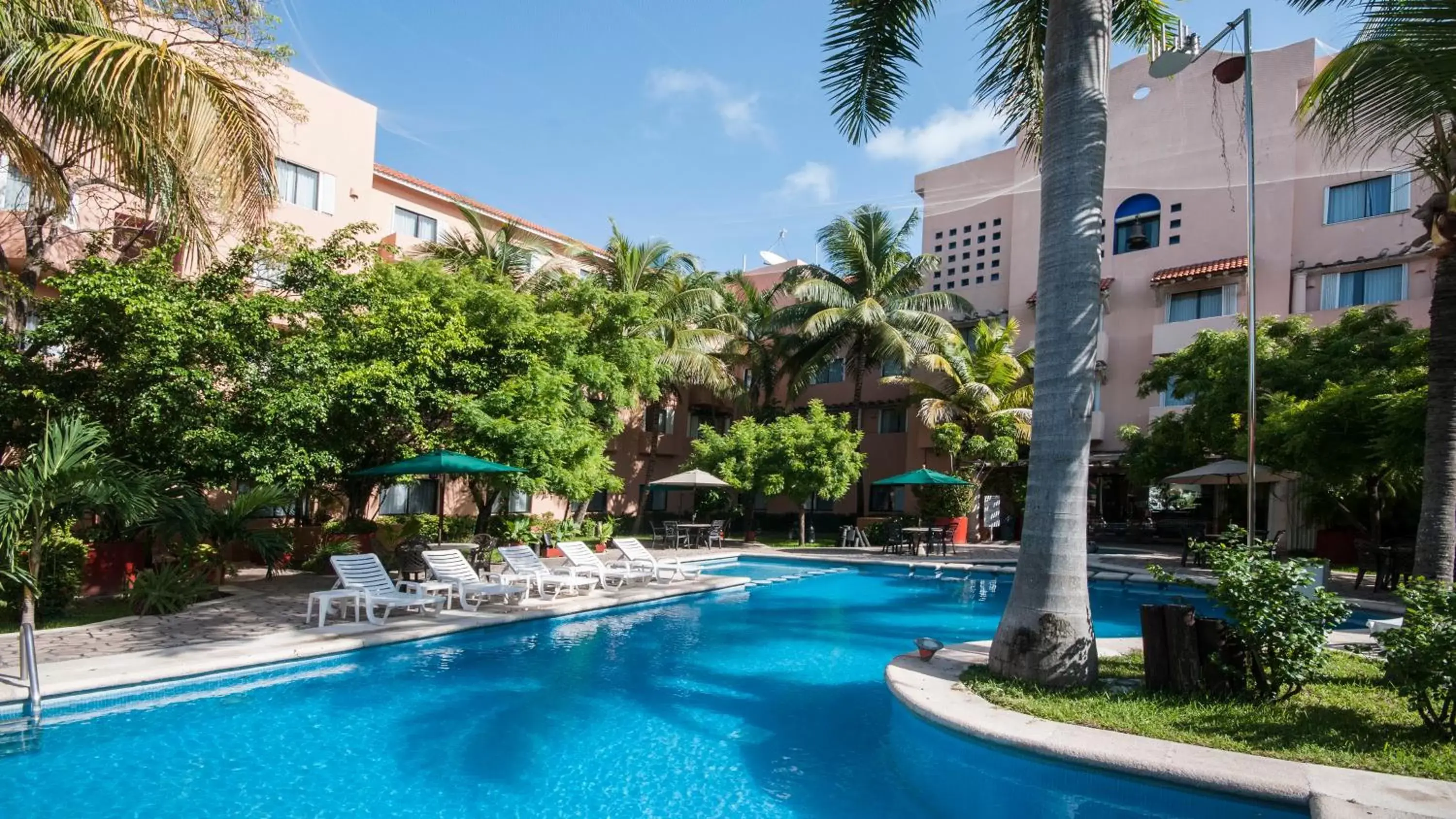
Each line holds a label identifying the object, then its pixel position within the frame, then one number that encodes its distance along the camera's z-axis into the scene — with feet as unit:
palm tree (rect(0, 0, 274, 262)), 21.27
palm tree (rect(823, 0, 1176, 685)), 25.03
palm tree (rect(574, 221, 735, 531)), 87.40
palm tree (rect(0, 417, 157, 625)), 26.48
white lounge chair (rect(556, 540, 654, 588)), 50.24
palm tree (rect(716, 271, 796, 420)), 98.84
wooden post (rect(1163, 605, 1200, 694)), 24.03
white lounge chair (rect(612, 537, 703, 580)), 54.34
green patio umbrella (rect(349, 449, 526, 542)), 45.11
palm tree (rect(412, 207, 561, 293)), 77.15
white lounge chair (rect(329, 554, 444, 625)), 36.76
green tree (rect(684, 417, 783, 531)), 81.30
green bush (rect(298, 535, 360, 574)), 49.83
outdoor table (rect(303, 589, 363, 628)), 34.65
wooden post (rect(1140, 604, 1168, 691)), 24.50
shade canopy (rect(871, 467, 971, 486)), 78.33
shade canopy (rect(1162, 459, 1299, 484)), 64.42
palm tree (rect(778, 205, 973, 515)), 93.91
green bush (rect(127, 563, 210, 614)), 35.50
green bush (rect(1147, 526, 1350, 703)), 22.47
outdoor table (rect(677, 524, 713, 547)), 83.30
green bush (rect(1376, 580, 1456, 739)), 19.39
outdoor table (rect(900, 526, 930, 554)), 77.00
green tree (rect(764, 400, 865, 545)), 80.07
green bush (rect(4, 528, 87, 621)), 33.77
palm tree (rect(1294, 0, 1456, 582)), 20.72
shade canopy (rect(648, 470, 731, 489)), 77.97
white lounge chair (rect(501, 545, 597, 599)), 46.06
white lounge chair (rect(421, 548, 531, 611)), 40.70
